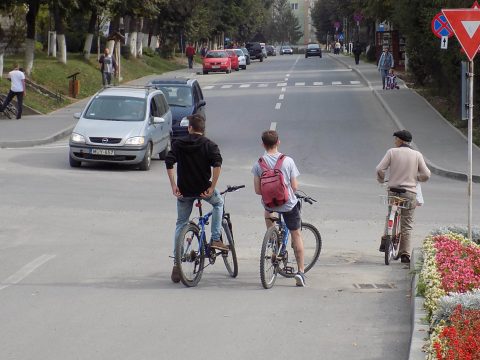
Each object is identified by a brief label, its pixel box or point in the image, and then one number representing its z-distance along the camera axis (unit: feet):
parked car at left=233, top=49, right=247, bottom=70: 244.83
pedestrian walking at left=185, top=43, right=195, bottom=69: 240.73
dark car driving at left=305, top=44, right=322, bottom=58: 357.61
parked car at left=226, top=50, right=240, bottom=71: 235.97
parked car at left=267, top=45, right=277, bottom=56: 420.77
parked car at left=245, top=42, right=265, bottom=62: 327.88
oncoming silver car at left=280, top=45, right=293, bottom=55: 476.95
